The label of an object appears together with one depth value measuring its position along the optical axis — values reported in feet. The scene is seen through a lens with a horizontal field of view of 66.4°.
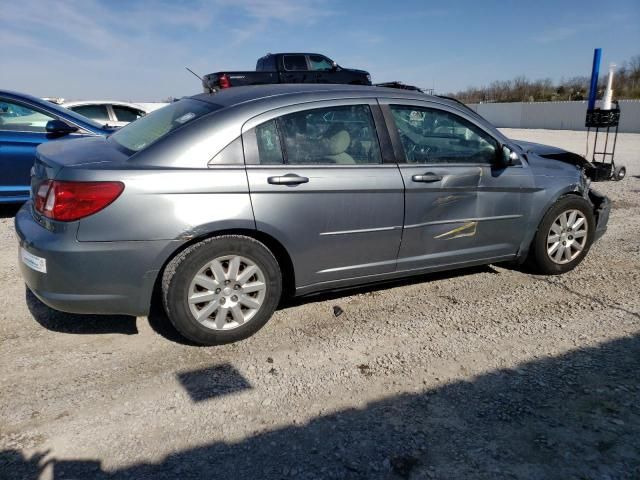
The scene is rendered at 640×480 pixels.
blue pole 31.63
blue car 19.21
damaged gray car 9.37
